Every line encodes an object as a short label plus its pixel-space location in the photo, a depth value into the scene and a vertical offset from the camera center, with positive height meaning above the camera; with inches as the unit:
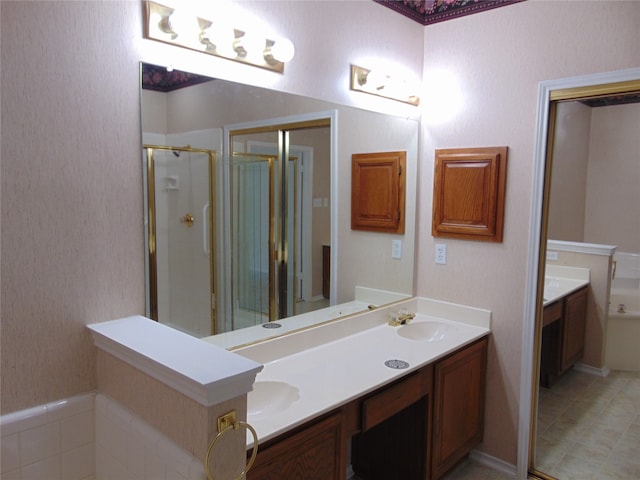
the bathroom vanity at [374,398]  61.0 -30.8
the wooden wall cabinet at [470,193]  97.8 +0.1
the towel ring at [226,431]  43.8 -24.3
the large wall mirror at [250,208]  65.4 -2.9
